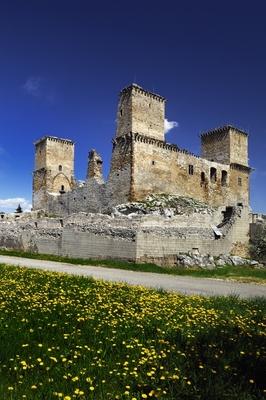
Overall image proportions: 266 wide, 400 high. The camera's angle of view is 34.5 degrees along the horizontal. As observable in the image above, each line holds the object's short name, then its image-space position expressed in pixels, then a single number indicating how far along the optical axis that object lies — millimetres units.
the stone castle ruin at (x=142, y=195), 22906
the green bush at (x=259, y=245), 26234
